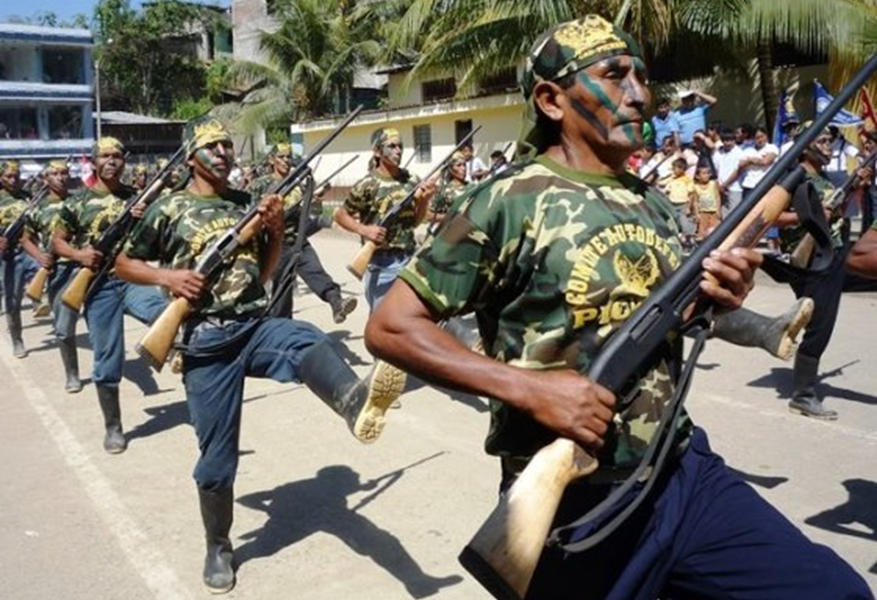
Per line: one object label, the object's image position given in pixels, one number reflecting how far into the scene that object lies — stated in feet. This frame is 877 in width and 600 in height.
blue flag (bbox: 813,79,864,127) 31.93
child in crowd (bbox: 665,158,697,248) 41.19
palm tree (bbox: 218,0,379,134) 100.73
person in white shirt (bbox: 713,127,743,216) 43.50
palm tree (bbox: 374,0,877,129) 46.47
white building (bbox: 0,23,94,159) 157.48
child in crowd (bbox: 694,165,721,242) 41.01
